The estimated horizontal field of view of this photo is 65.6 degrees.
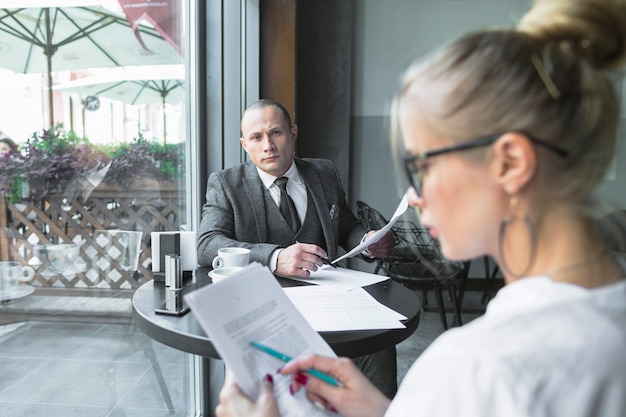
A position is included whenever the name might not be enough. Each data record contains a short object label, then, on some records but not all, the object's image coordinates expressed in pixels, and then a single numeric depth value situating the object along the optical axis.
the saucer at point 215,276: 1.34
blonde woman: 0.47
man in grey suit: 1.74
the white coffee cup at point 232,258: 1.47
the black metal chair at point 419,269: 3.21
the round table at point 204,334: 1.03
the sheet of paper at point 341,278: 1.43
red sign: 1.76
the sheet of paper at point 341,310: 1.10
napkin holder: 1.48
